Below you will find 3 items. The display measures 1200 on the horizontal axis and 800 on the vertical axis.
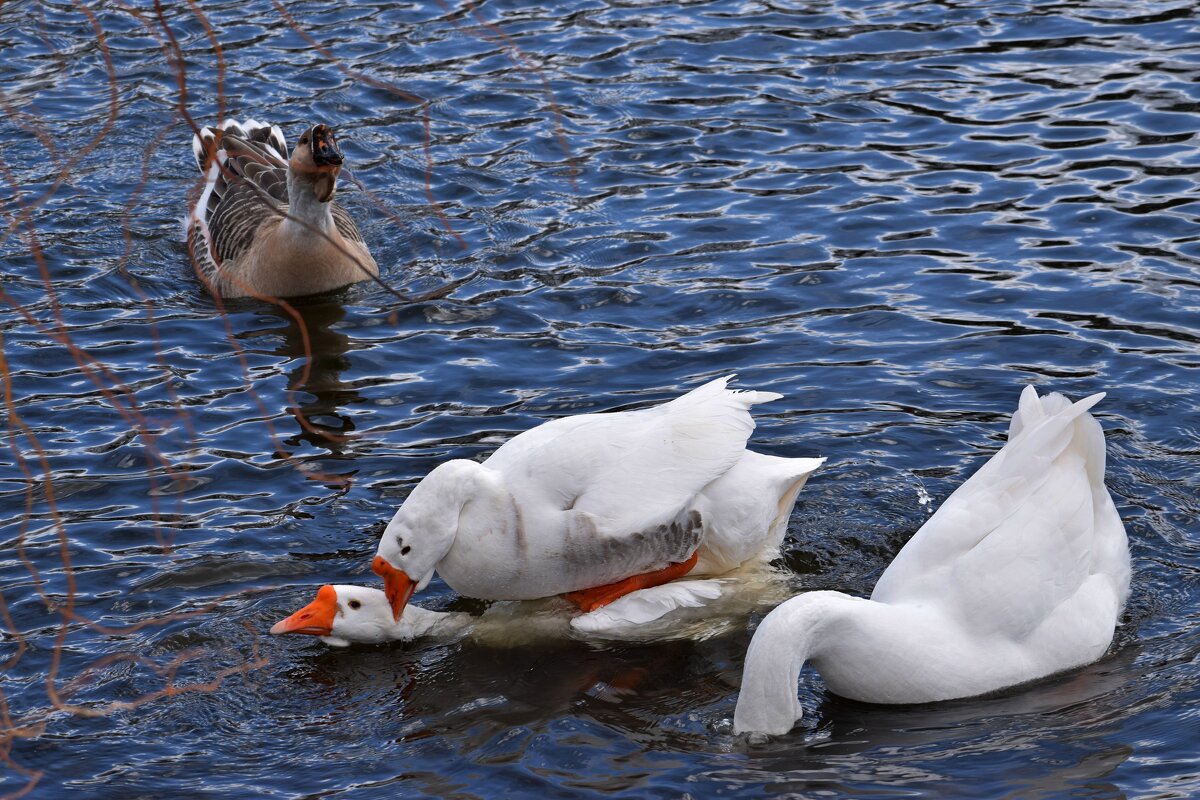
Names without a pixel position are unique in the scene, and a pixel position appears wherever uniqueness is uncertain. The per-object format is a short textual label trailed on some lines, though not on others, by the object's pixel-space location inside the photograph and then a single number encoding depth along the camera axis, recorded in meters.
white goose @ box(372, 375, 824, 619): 13.87
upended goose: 12.27
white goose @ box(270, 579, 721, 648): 14.12
